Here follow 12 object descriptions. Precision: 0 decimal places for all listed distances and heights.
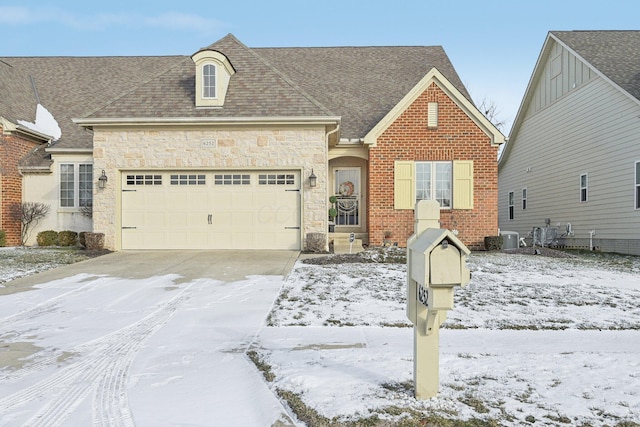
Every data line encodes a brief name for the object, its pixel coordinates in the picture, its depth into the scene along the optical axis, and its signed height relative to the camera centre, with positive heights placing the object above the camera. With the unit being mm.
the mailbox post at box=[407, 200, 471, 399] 3297 -432
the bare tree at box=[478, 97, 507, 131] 39125 +8230
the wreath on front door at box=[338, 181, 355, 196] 17438 +971
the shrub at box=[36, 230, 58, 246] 16859 -652
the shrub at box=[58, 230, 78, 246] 16859 -657
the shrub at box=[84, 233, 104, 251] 14367 -647
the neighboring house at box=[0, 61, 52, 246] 16641 +2509
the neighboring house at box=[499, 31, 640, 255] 15664 +2625
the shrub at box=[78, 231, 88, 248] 15198 -646
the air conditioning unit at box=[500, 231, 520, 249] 16219 -769
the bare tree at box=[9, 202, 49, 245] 16719 +150
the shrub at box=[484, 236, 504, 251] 15583 -819
